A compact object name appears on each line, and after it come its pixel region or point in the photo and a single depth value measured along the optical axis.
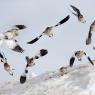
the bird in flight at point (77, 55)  13.43
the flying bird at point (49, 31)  13.49
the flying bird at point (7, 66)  13.20
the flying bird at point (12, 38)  12.43
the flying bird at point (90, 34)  13.14
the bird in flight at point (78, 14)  14.25
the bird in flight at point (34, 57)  13.01
